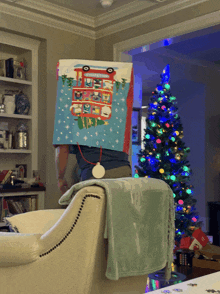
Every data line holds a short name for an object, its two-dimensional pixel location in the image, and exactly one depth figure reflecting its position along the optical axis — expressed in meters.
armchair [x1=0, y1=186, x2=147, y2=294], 1.40
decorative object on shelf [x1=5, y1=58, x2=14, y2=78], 4.15
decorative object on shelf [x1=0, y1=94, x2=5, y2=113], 4.07
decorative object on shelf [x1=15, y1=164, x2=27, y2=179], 4.23
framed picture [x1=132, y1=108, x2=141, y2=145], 5.59
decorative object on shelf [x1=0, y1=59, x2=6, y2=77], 4.15
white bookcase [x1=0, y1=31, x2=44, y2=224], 4.25
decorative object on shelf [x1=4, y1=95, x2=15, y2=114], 4.10
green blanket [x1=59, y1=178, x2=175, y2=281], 1.43
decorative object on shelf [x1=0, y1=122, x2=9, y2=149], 4.03
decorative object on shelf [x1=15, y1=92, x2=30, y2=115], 4.22
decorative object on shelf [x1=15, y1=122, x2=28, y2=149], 4.20
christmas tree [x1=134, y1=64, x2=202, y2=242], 4.28
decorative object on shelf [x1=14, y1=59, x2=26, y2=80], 4.22
